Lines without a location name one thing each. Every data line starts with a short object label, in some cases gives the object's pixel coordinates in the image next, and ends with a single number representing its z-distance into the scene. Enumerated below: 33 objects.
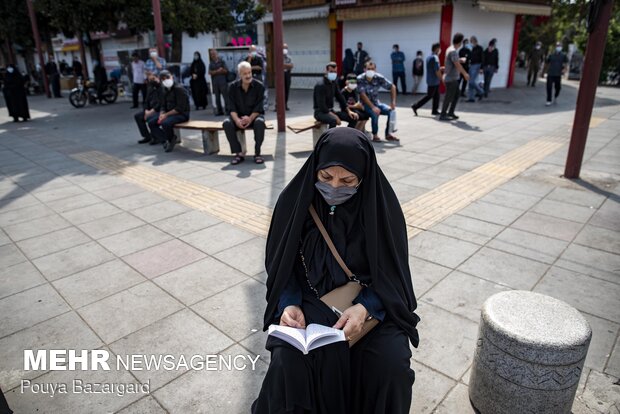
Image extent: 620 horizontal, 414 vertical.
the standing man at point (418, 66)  16.69
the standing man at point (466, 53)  13.81
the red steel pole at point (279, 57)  9.71
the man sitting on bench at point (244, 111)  7.97
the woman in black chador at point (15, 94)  12.84
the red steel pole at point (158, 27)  12.09
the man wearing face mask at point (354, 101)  9.05
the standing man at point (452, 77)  10.84
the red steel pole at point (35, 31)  19.15
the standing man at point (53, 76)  21.53
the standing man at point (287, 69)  12.97
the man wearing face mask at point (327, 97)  8.45
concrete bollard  2.20
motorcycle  17.19
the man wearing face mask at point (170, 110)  8.98
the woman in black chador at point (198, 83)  14.70
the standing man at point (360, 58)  17.72
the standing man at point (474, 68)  15.51
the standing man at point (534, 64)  19.64
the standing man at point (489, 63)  15.98
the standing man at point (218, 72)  12.98
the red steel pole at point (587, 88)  5.80
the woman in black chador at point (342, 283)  2.05
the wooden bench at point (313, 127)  8.22
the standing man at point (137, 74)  15.36
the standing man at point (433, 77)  12.11
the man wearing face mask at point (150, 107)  9.27
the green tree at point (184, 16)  14.49
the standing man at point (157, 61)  12.73
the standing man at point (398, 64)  17.05
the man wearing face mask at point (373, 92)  9.06
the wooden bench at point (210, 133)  8.38
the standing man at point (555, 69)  13.25
